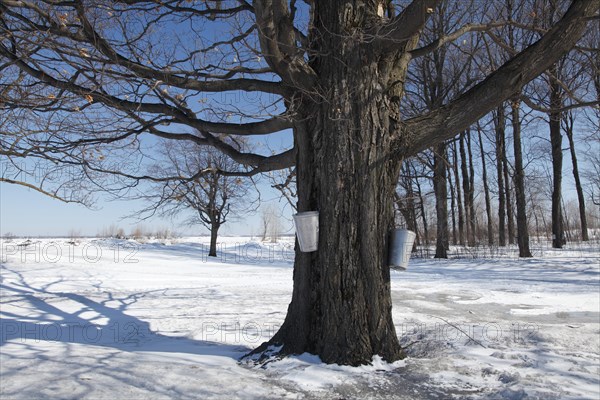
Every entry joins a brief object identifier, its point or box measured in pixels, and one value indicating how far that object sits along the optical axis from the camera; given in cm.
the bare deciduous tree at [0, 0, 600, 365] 394
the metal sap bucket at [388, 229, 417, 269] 406
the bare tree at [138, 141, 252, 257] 1964
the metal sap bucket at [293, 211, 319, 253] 400
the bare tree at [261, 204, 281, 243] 4417
